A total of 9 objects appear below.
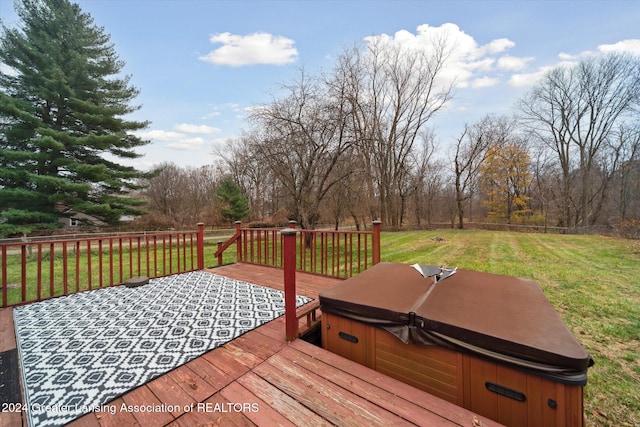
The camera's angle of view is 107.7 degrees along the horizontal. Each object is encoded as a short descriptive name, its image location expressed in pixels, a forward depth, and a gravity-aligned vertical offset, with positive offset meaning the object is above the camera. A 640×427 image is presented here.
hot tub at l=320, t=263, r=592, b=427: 1.27 -0.86
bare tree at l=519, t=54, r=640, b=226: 13.46 +6.28
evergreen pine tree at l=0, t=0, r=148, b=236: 8.92 +4.04
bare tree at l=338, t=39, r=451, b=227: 13.27 +7.41
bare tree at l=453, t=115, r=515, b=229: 16.92 +4.89
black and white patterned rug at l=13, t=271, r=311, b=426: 1.57 -1.17
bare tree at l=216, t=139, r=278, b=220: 18.19 +2.19
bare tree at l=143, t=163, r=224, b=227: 20.50 +2.01
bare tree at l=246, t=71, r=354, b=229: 7.60 +2.52
